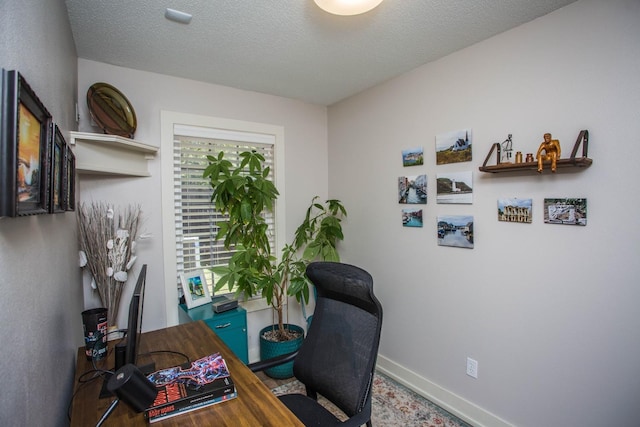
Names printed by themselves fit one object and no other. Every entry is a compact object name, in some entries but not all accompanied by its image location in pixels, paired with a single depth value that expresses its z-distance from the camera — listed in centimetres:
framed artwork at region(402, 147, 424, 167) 254
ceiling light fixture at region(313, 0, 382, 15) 148
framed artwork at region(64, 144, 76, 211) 127
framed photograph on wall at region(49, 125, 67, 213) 97
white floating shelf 199
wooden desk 110
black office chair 140
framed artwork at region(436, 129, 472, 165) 222
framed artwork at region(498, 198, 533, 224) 191
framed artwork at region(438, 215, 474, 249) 222
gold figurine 166
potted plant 260
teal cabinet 251
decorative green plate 218
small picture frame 261
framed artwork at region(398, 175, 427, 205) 252
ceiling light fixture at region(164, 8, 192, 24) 175
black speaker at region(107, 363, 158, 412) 94
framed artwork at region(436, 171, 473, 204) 221
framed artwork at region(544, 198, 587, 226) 170
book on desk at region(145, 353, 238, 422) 112
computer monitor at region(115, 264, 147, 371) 108
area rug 221
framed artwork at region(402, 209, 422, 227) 255
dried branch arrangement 207
